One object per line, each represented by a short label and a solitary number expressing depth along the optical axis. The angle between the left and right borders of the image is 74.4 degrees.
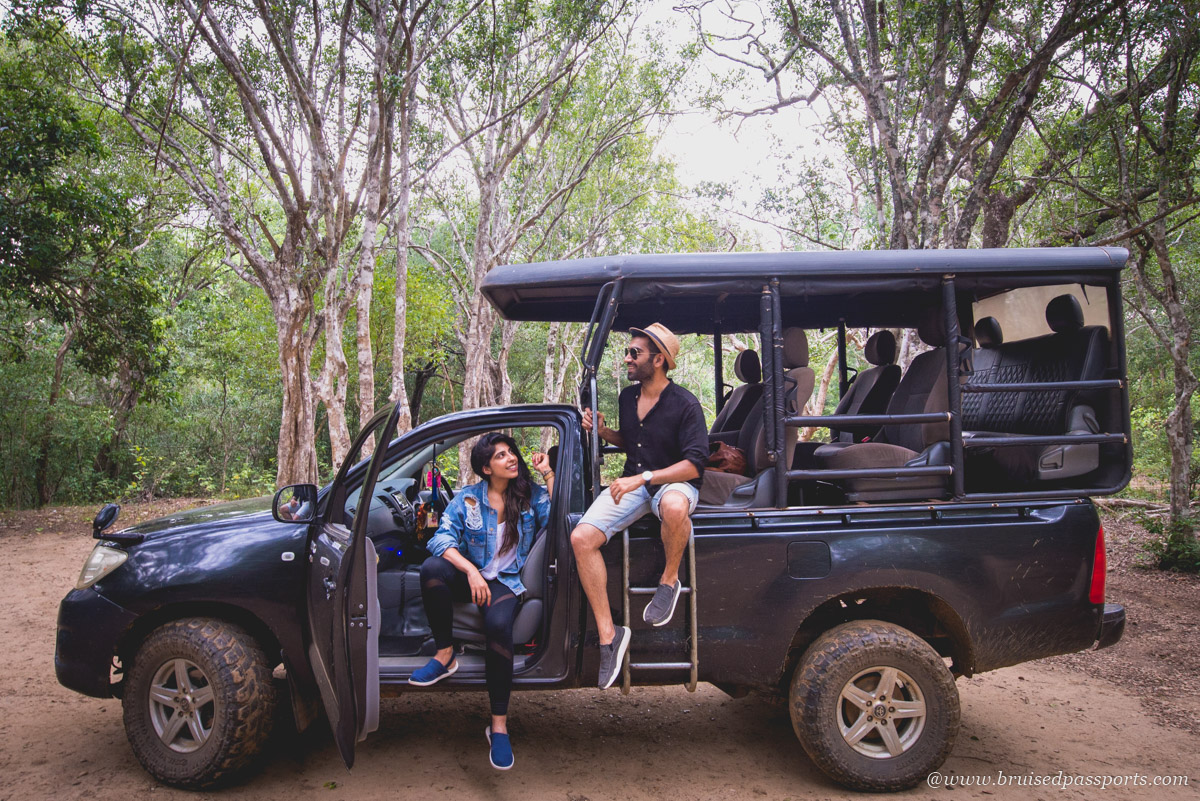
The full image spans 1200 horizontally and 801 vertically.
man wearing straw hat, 3.69
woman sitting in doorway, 3.73
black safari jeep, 3.77
